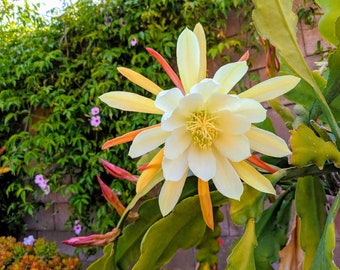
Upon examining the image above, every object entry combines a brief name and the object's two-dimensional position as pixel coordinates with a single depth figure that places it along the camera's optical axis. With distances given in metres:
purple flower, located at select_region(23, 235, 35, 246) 1.98
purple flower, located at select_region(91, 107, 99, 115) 1.90
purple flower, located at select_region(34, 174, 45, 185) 1.96
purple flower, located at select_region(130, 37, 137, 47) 1.87
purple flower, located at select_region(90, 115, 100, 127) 1.89
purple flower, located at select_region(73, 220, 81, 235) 1.91
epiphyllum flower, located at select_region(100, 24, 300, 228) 0.36
